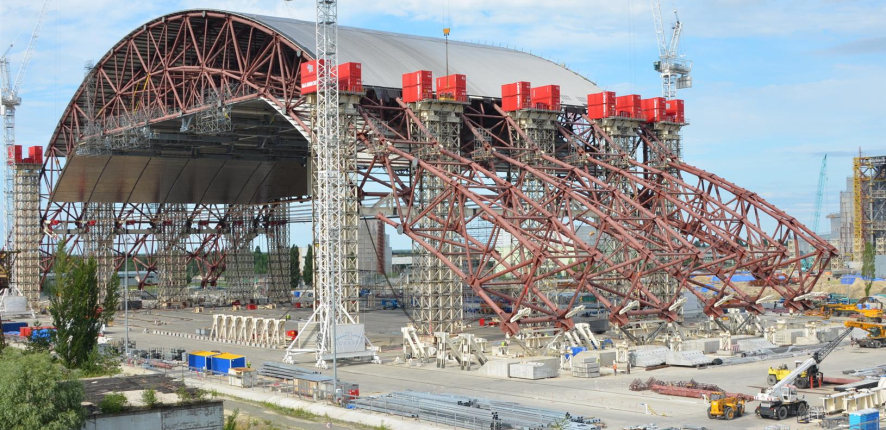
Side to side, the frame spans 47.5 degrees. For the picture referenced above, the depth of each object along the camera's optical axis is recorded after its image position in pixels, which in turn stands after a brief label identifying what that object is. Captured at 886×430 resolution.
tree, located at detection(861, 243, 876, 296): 152.38
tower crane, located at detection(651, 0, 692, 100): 115.88
